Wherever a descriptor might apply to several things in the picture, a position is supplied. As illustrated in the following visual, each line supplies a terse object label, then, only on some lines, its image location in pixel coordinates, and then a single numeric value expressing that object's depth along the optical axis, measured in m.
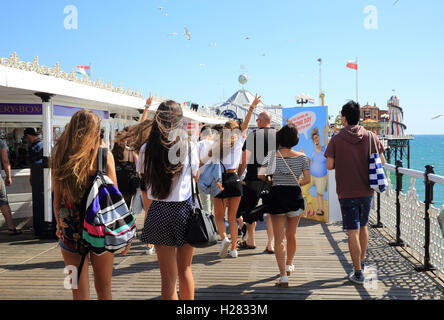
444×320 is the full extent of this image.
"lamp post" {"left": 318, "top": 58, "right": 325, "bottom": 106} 10.57
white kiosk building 5.49
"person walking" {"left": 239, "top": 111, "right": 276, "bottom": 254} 5.26
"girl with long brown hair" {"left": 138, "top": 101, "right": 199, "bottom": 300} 2.85
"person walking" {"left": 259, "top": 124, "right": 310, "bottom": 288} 4.20
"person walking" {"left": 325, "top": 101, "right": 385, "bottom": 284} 4.23
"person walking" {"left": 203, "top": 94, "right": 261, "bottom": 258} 5.21
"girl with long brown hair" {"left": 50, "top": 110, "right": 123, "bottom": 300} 2.76
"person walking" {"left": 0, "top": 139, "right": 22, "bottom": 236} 6.59
